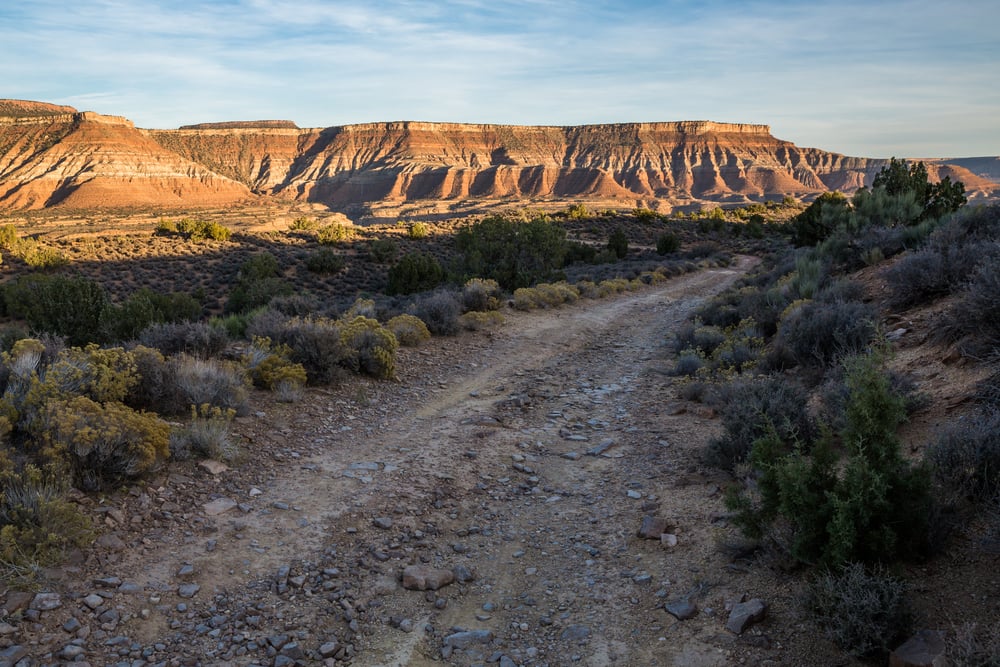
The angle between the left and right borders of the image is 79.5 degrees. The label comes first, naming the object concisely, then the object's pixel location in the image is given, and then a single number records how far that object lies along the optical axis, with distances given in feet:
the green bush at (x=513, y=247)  88.93
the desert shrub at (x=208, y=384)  20.30
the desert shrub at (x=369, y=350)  27.99
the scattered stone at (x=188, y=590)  12.17
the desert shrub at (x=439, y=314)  37.70
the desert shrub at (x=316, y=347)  26.18
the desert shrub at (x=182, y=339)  26.58
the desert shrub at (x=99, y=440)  14.88
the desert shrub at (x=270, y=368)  24.16
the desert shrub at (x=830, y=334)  23.82
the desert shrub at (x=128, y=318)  43.24
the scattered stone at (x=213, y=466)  17.19
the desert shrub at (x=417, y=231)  161.89
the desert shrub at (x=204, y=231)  157.28
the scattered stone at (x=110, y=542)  13.15
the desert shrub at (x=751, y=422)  17.61
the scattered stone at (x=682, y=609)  11.67
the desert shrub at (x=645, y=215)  193.67
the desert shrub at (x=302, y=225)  188.85
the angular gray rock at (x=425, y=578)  13.19
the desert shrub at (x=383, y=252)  130.52
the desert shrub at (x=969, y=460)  11.55
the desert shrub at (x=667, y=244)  135.64
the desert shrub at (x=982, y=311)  17.60
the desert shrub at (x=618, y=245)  129.80
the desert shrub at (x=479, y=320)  40.68
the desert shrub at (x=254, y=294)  86.94
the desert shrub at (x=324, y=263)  119.03
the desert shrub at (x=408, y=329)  34.24
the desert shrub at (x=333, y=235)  150.20
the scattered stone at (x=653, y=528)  14.82
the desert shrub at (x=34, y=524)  11.67
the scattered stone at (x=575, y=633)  11.53
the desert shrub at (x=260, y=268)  107.14
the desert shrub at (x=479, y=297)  45.93
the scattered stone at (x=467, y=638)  11.47
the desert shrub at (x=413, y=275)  89.61
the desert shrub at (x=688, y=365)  31.19
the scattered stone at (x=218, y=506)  15.35
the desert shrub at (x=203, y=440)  17.34
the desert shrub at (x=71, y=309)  53.01
